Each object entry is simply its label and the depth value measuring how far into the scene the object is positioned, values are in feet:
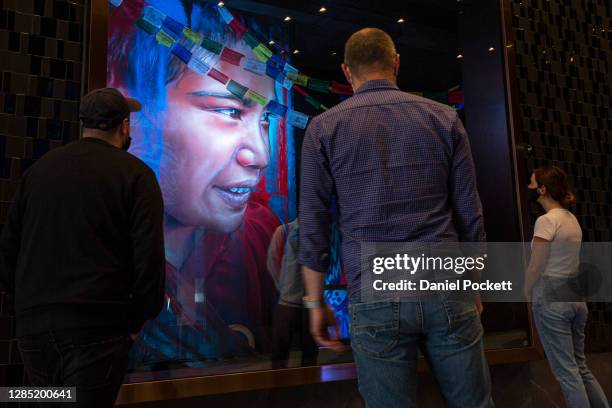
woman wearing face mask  7.80
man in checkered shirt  3.88
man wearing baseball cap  4.16
